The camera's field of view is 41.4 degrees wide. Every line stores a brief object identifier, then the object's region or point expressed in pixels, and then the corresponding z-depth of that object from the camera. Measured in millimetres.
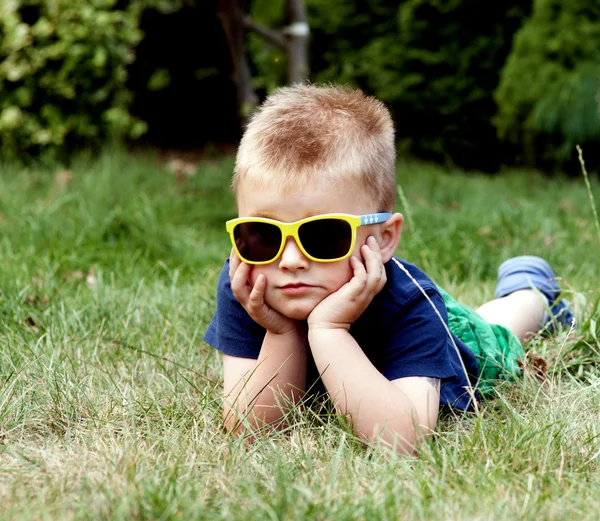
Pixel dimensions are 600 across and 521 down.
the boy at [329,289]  2029
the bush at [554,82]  6516
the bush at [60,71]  5992
